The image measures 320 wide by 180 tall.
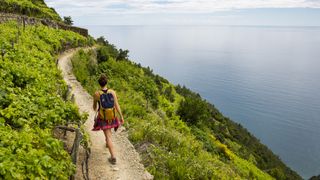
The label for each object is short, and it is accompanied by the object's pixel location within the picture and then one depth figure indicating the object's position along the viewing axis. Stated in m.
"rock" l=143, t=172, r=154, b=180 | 10.26
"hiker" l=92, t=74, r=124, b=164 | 9.73
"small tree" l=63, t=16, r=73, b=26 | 60.93
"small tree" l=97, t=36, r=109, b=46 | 52.23
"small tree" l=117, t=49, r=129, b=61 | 44.20
